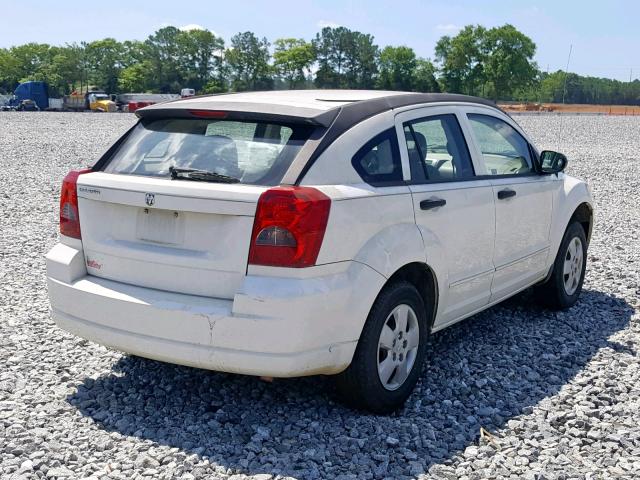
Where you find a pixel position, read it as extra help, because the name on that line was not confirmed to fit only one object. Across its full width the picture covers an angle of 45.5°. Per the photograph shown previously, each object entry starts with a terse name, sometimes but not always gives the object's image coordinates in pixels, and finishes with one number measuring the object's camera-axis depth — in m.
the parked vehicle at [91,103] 71.81
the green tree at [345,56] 137.88
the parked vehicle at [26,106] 71.25
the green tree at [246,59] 138.75
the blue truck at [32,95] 77.00
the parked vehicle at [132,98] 80.32
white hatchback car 3.83
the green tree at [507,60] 132.00
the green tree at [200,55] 138.88
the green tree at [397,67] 136.62
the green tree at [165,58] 134.27
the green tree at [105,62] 131.12
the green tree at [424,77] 137.25
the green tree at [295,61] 140.50
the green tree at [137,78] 127.30
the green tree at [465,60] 136.50
